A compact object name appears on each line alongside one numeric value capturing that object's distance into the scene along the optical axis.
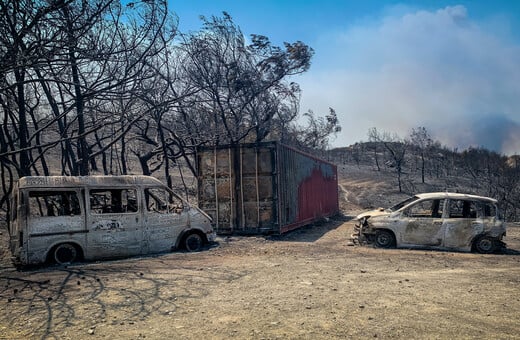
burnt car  10.23
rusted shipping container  12.67
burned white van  8.35
